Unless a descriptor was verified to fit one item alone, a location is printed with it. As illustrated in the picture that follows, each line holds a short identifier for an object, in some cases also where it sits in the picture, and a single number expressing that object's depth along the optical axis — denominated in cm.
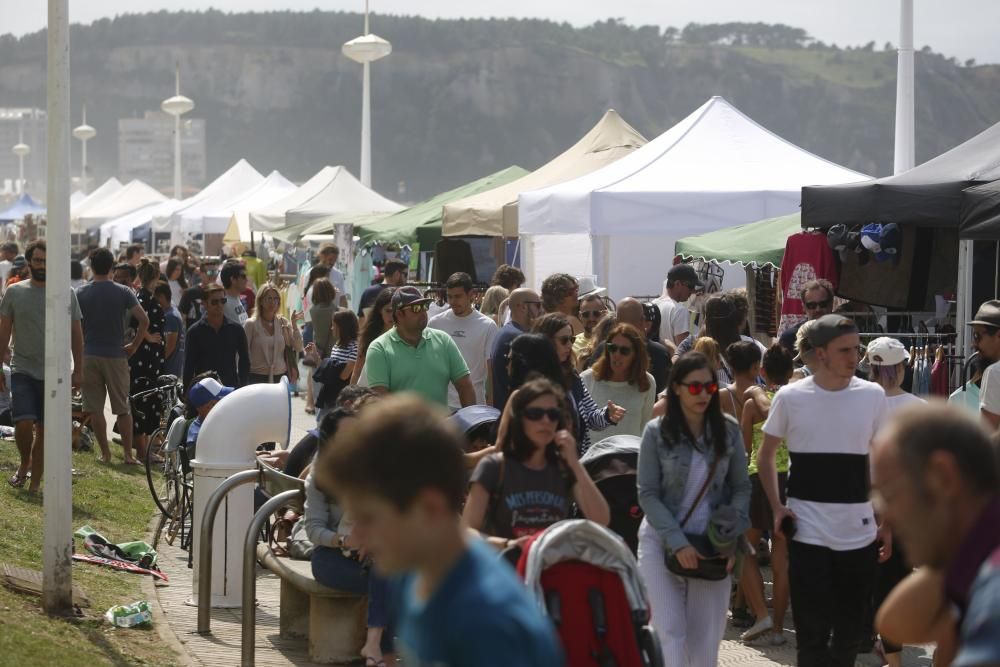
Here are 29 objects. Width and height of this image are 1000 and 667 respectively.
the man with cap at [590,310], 2050
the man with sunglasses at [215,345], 2327
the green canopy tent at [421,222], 4144
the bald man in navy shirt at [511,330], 1619
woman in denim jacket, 1103
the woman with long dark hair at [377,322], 1844
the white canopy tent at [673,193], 2930
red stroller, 843
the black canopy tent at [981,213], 1772
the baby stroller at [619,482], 1263
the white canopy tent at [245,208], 7269
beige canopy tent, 3637
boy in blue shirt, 446
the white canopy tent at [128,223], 10219
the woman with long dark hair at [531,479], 1021
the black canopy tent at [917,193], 1898
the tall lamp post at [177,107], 15524
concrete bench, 1360
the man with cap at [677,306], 2252
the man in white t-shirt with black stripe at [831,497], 1122
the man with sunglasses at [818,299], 1895
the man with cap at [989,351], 1304
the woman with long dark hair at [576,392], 1392
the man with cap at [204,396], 1923
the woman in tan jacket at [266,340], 2559
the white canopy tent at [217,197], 8037
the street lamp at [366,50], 7737
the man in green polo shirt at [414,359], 1541
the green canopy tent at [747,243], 2435
